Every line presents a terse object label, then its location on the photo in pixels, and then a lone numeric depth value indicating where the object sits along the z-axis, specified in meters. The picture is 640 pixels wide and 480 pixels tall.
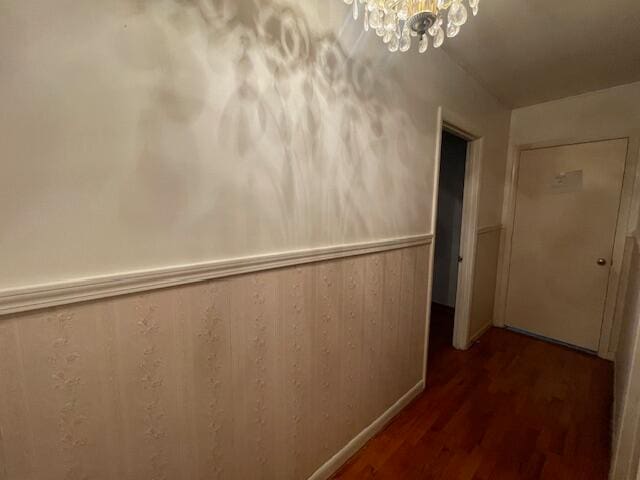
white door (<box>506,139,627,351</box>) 2.37
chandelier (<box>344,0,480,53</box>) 0.89
